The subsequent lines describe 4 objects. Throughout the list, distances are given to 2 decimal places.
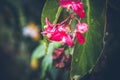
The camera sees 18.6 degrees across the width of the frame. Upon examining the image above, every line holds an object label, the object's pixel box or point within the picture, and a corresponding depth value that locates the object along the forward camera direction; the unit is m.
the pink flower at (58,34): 0.41
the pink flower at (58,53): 0.52
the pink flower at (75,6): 0.41
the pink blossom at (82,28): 0.40
